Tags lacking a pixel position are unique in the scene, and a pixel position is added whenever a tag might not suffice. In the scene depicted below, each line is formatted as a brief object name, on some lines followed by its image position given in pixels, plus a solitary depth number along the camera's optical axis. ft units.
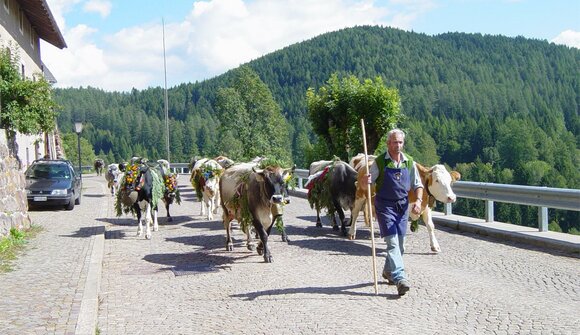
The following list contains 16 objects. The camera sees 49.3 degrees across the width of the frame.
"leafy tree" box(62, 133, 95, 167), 297.74
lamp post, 119.81
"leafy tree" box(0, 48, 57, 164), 73.20
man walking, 24.82
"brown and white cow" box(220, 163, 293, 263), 32.04
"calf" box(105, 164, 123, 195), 83.71
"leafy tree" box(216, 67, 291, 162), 110.63
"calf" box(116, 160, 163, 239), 44.86
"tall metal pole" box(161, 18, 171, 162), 135.70
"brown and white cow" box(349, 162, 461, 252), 35.24
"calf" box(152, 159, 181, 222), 52.23
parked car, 65.78
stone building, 42.70
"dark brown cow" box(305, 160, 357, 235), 42.34
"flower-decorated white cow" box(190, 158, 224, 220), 52.49
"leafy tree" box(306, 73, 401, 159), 60.70
